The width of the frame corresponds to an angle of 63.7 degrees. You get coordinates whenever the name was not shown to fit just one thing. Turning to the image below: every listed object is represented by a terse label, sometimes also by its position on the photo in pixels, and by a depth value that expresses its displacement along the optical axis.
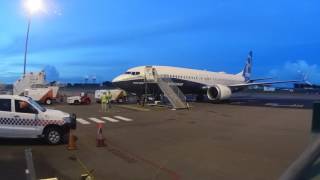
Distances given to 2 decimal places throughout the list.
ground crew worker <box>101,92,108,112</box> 20.42
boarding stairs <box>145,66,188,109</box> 22.22
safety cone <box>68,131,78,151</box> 8.54
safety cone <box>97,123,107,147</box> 8.89
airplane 24.73
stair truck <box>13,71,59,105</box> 25.27
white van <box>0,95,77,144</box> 8.71
